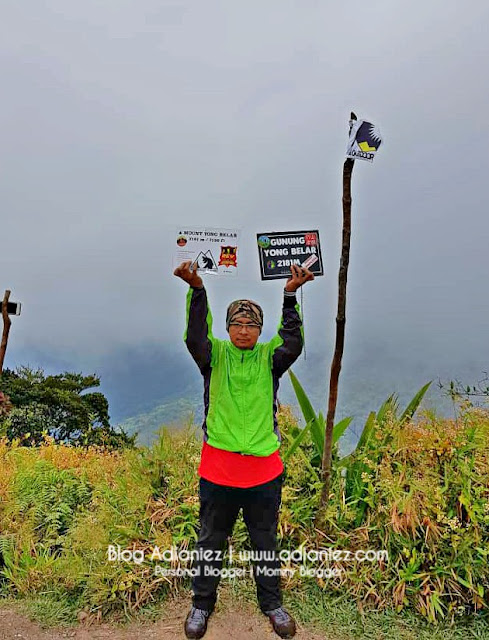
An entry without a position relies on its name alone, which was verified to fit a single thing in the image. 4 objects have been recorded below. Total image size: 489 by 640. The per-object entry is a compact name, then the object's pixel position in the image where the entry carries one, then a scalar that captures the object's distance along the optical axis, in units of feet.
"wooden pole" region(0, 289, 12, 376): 14.27
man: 10.41
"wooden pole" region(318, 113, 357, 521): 12.21
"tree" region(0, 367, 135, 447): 36.94
